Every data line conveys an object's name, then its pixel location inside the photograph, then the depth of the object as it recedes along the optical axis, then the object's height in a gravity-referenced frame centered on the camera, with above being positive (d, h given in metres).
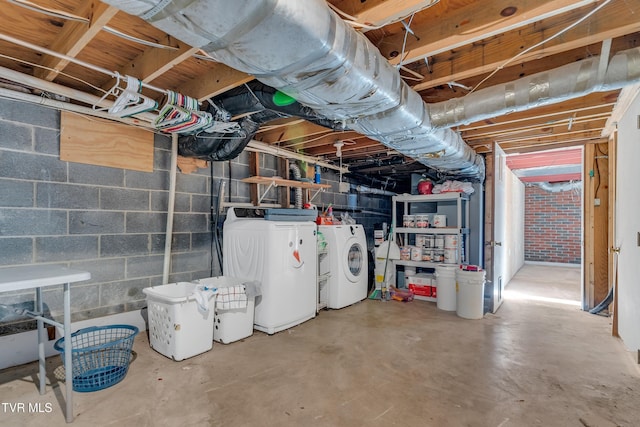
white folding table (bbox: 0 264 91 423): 1.63 -0.34
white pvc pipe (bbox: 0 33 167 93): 1.70 +0.91
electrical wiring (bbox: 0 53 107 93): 2.01 +0.98
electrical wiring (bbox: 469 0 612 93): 1.60 +0.95
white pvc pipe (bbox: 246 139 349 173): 3.76 +0.83
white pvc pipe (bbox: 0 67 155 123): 2.17 +0.91
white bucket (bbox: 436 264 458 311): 4.05 -0.84
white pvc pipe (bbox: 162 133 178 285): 3.05 +0.04
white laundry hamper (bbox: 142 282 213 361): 2.47 -0.86
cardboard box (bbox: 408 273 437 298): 4.54 -0.92
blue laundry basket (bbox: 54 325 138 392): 2.07 -0.98
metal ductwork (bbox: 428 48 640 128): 1.73 +0.80
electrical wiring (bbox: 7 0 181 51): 1.52 +0.99
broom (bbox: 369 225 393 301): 4.52 -1.03
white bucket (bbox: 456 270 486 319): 3.69 -0.86
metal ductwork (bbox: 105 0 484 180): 1.12 +0.70
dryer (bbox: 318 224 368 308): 3.97 -0.59
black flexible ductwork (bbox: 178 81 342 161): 2.23 +0.77
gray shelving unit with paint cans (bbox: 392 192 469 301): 4.48 -0.19
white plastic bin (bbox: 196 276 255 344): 2.84 -0.94
